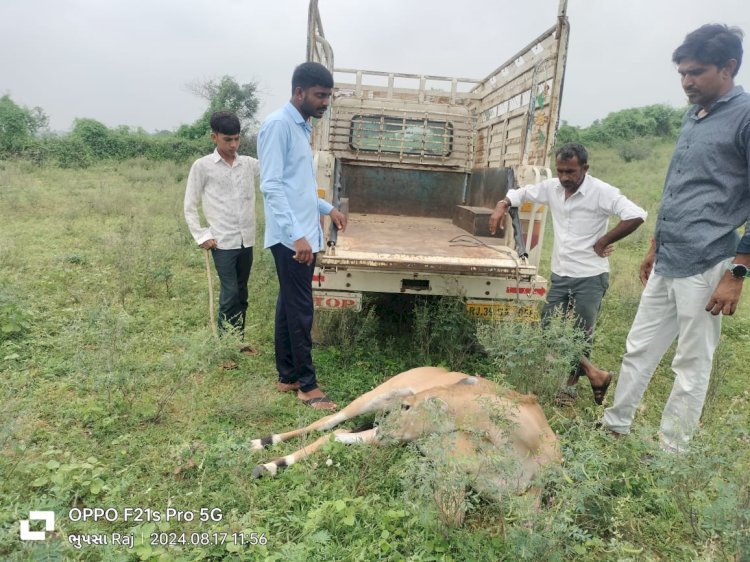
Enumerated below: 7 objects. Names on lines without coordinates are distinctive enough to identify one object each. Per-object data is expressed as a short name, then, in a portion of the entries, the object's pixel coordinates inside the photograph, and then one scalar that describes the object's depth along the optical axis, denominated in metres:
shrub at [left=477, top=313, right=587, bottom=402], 2.88
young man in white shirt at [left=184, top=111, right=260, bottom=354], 3.87
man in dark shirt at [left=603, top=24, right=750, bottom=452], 2.44
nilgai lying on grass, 2.10
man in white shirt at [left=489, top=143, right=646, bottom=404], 3.27
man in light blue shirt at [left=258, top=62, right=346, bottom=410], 3.12
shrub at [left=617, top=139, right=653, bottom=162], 21.89
